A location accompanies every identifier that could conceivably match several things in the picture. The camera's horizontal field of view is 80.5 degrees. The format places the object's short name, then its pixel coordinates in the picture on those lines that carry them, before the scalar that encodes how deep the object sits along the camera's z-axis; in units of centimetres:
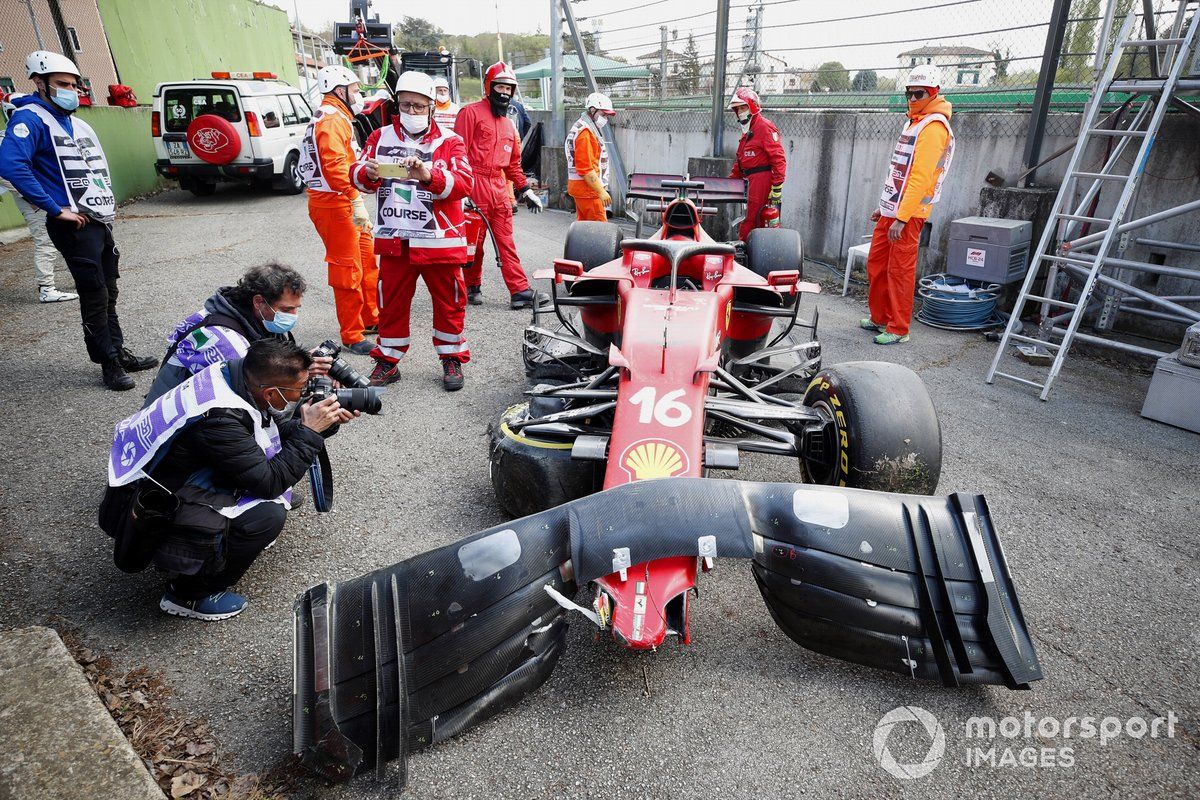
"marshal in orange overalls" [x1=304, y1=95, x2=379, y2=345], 512
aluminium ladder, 466
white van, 1146
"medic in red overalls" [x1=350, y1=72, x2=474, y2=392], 458
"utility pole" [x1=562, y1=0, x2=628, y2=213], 1097
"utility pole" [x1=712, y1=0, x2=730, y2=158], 899
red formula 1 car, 212
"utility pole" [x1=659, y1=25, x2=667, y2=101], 1053
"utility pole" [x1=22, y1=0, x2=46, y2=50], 1168
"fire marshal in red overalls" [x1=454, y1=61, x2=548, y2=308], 641
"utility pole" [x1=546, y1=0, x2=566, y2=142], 1176
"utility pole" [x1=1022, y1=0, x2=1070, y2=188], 589
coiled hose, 613
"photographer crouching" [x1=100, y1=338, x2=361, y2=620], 248
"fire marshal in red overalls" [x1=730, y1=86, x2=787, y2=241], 762
